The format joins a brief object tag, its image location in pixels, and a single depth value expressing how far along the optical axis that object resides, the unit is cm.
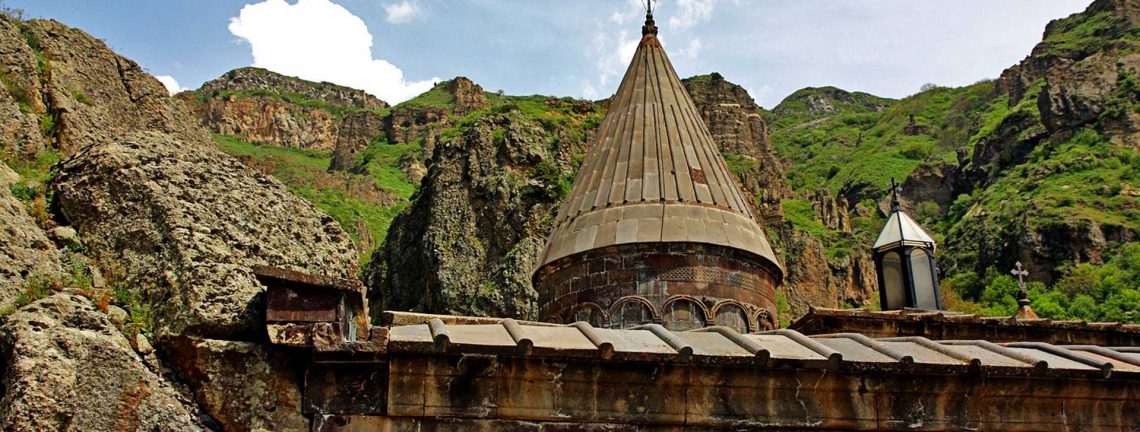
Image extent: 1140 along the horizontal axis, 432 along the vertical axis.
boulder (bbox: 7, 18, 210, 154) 698
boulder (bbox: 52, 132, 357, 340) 561
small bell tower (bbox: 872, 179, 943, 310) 1414
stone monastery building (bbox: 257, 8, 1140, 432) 554
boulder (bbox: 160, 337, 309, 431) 540
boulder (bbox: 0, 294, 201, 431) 487
